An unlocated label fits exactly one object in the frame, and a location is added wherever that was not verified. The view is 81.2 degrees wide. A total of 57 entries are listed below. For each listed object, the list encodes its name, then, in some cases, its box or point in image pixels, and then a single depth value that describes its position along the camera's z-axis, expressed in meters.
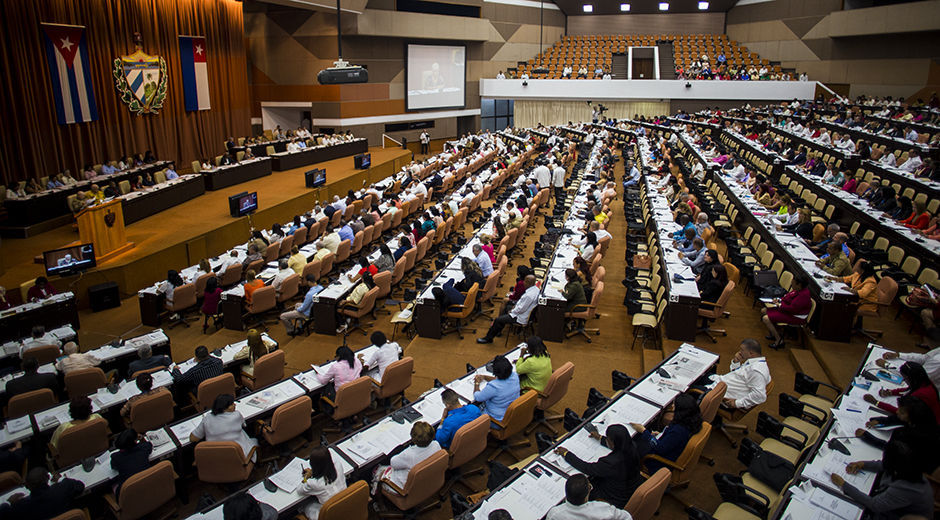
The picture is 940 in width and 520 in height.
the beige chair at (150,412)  6.07
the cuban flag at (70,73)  15.63
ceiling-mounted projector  13.28
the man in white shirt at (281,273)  10.02
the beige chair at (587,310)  8.56
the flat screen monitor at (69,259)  10.47
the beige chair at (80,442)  5.50
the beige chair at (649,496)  4.24
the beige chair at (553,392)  6.33
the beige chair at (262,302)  9.44
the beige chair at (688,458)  4.91
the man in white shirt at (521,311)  8.59
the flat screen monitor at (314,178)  18.45
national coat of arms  18.16
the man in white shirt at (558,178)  18.64
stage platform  11.37
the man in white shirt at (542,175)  18.08
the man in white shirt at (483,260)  10.20
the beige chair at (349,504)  4.31
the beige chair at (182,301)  9.87
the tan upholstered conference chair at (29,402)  6.18
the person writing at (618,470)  4.55
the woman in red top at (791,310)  7.86
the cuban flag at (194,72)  20.92
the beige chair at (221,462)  5.18
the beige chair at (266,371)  6.89
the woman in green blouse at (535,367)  6.35
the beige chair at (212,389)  6.41
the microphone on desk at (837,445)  4.86
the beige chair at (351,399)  6.24
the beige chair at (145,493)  4.72
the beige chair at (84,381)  6.75
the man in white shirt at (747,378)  5.92
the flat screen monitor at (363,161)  22.44
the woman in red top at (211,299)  9.73
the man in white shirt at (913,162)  13.34
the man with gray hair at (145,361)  7.13
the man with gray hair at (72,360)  6.98
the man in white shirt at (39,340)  7.68
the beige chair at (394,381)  6.63
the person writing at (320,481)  4.56
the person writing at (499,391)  5.91
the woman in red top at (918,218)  10.05
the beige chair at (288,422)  5.75
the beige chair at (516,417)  5.80
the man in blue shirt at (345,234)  12.41
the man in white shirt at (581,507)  3.97
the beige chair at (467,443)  5.24
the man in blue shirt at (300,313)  9.47
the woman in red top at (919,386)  5.25
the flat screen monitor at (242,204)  14.94
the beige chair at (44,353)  7.51
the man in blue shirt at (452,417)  5.44
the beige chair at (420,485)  4.82
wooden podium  11.45
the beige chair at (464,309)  9.03
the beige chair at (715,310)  8.20
